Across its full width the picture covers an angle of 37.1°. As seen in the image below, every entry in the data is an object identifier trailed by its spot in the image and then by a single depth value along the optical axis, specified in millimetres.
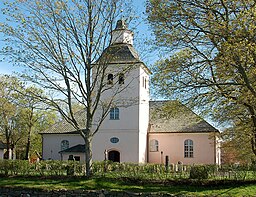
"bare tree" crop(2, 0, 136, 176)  21547
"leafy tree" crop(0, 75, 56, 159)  47475
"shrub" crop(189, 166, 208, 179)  19062
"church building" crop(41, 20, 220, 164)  37881
